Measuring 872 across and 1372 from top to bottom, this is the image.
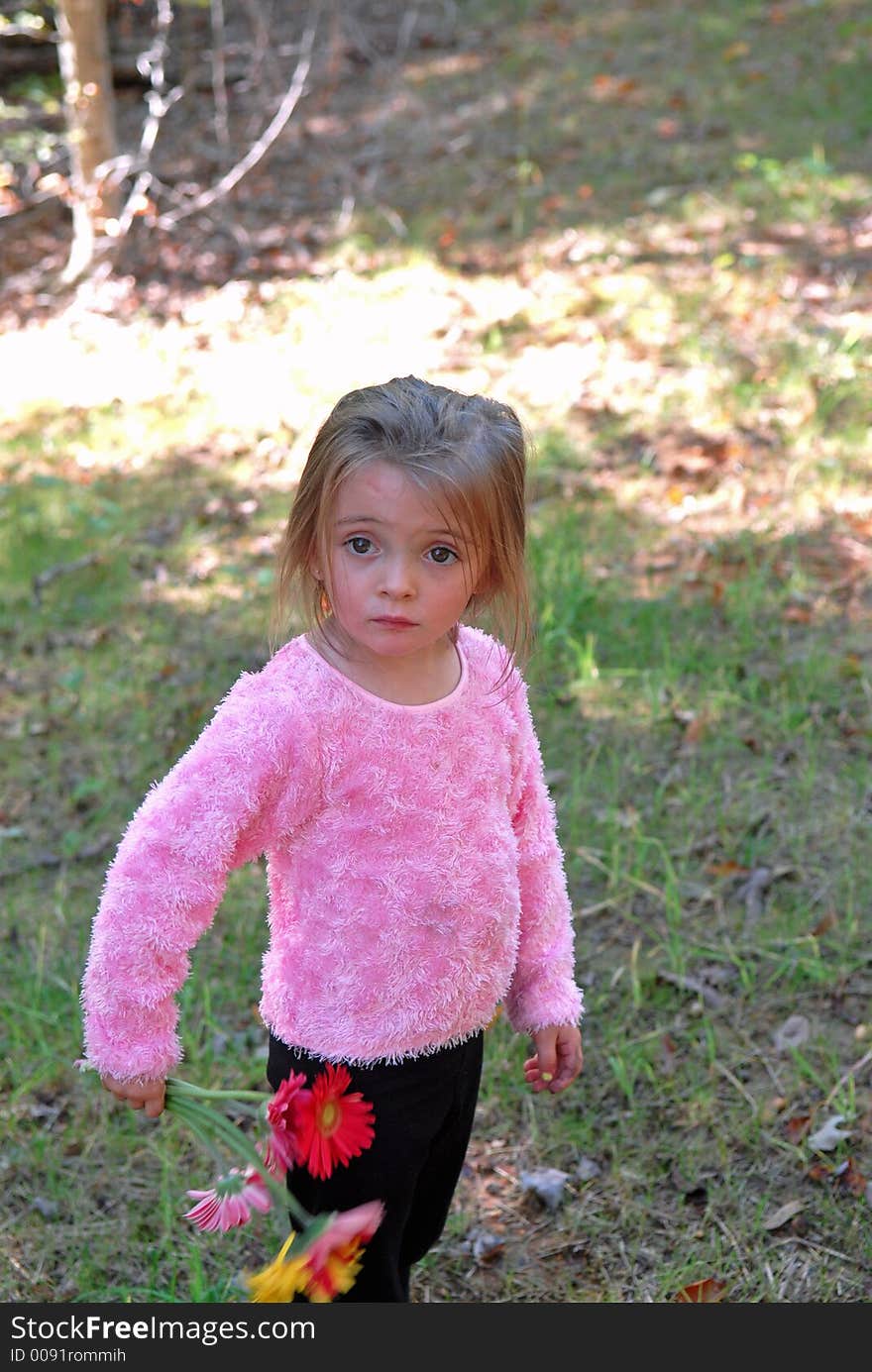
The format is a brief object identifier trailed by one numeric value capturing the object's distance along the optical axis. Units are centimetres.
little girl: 166
